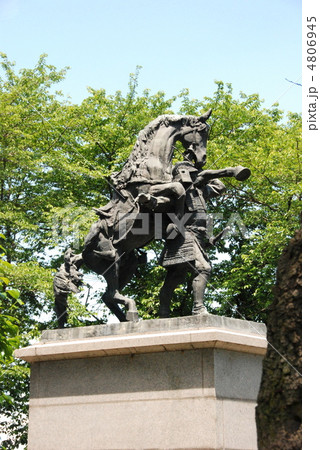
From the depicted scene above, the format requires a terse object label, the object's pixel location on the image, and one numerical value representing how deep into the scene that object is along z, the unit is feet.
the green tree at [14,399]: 62.39
